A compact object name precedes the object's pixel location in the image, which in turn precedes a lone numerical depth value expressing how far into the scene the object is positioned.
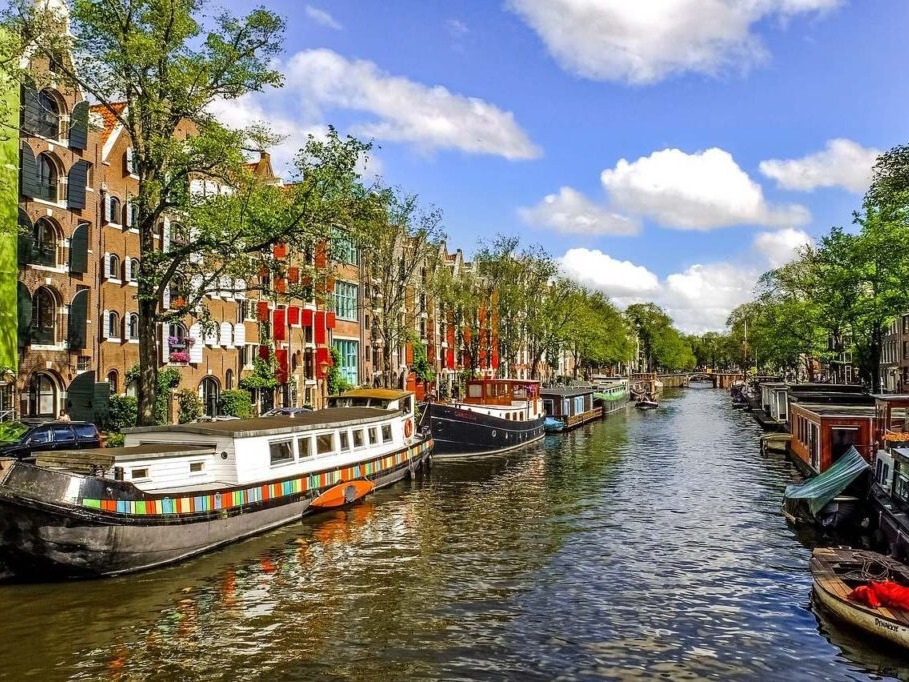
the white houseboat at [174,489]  17.88
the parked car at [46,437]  28.23
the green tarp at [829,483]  24.58
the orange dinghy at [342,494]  26.88
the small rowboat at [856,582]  14.61
